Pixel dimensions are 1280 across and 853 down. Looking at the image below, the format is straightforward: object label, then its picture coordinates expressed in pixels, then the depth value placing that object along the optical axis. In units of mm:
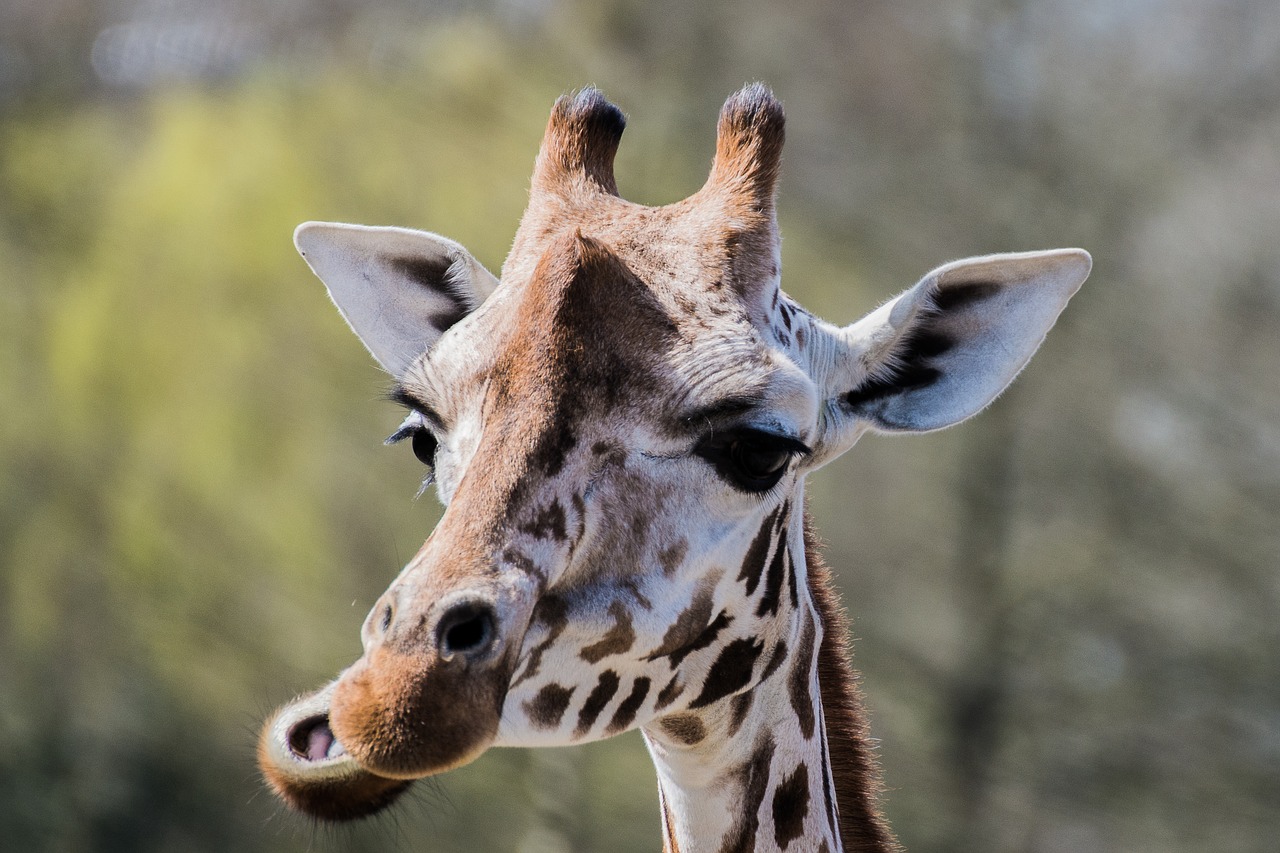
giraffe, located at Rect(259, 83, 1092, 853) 9835
